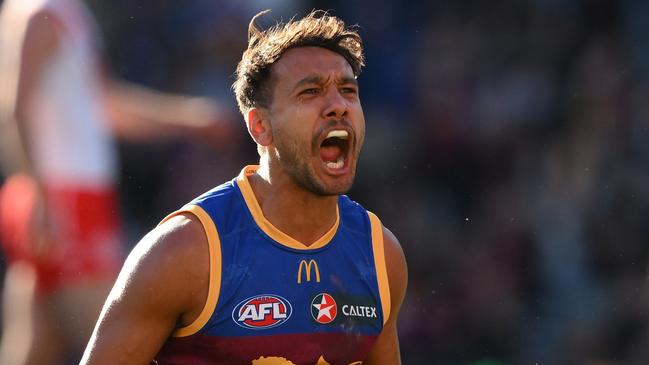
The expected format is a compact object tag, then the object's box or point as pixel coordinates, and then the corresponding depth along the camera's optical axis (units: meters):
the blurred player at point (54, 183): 10.48
